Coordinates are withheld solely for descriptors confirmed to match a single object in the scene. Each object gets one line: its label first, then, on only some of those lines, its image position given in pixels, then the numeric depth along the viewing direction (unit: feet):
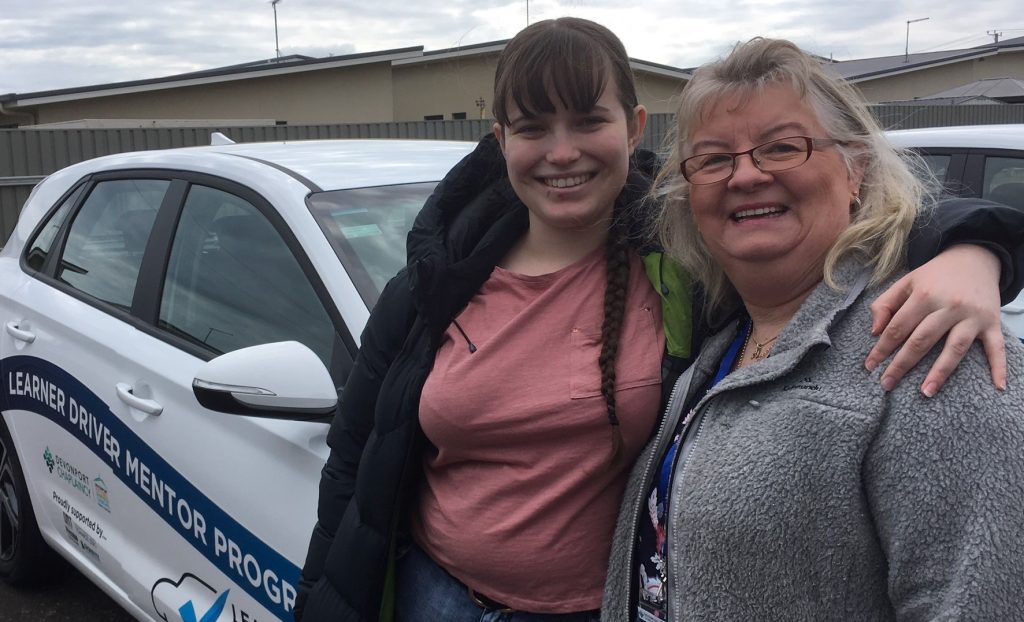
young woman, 4.85
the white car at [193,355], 6.75
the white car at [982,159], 13.21
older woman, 3.18
